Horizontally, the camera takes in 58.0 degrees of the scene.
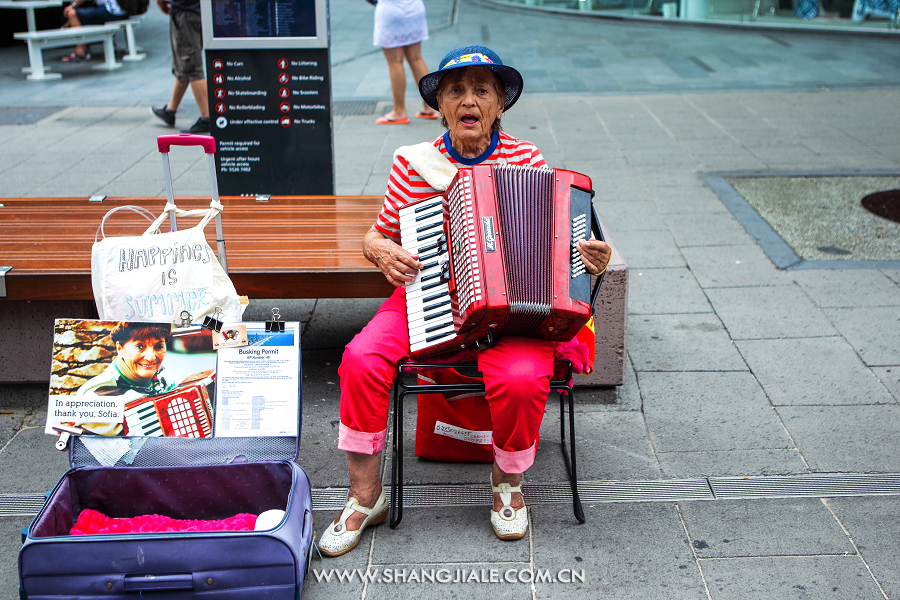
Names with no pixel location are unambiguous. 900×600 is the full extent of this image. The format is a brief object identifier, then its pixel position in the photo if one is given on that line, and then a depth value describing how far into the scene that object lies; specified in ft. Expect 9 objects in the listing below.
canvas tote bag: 8.55
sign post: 15.35
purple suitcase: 7.18
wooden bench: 10.32
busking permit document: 8.61
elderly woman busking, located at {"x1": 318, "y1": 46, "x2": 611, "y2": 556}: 8.37
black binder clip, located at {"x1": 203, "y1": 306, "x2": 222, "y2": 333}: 8.63
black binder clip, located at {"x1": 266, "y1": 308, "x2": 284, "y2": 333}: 8.66
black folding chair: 8.61
